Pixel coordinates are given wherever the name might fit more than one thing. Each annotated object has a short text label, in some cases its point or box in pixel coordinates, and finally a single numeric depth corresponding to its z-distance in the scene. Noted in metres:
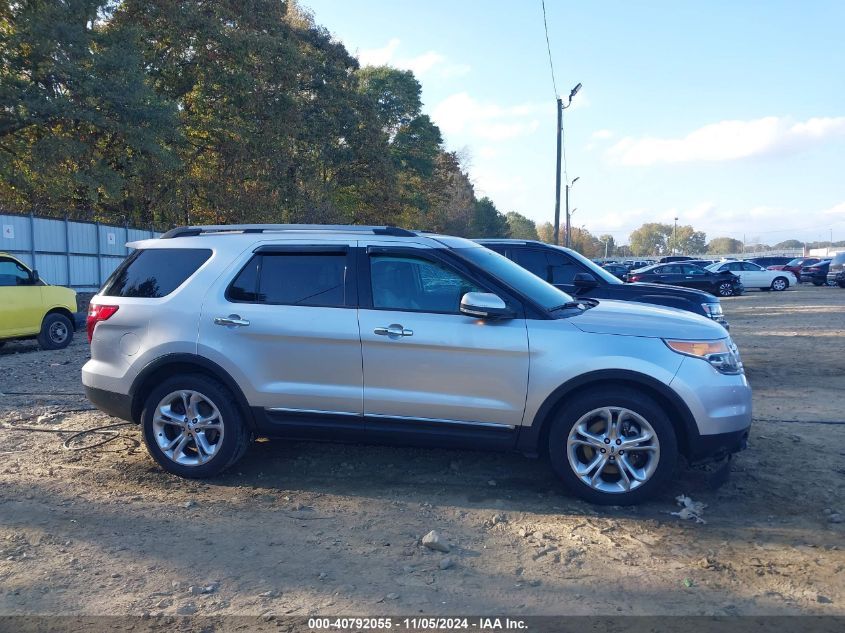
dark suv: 9.48
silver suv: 4.86
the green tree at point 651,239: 183.38
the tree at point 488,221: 82.38
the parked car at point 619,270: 41.65
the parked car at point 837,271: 35.08
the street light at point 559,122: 28.03
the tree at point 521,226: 128.88
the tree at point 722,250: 195.00
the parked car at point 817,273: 38.44
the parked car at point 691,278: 28.58
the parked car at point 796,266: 41.97
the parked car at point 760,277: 35.22
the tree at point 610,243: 178.26
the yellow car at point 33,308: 11.59
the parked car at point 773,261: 51.39
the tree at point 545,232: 152.12
